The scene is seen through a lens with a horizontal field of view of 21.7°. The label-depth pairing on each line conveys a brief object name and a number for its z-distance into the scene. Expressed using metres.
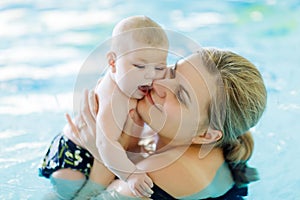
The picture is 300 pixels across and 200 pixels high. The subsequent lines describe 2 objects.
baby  1.53
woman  1.56
